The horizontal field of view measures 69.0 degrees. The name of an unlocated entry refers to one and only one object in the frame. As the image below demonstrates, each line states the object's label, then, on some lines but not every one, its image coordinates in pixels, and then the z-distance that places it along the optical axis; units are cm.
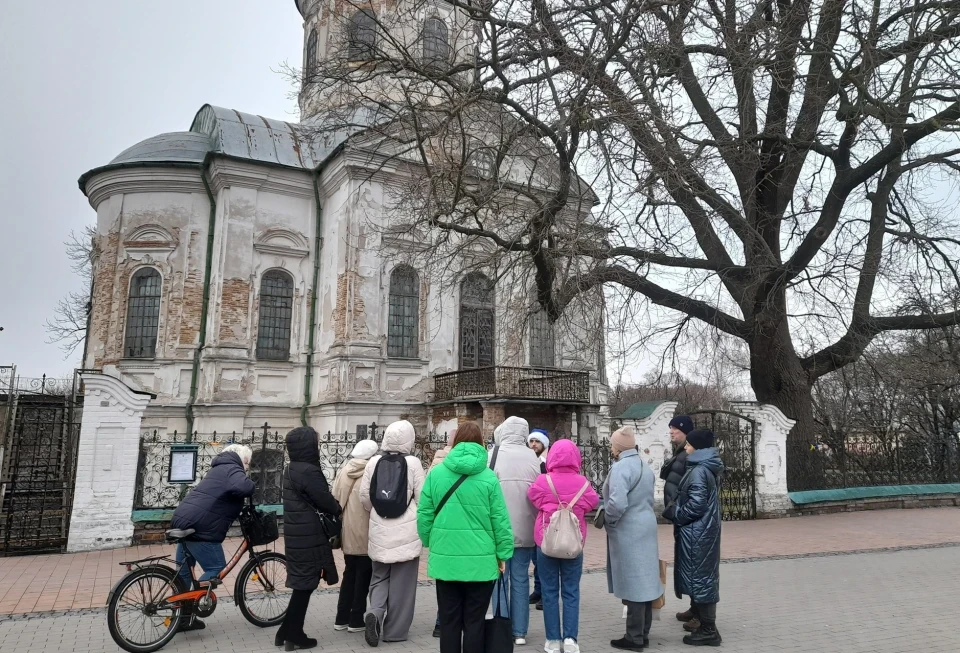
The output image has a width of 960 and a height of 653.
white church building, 1889
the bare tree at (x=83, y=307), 2861
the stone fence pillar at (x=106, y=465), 959
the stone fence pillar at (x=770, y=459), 1420
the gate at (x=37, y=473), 938
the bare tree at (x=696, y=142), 1091
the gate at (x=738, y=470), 1404
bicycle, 515
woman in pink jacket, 516
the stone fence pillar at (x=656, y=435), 1346
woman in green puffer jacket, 427
